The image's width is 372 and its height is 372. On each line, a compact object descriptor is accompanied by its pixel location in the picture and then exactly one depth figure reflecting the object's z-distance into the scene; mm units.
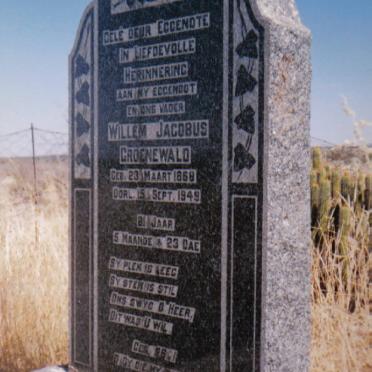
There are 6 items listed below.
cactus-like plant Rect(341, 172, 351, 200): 6375
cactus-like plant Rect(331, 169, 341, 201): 6259
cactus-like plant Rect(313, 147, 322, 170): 6672
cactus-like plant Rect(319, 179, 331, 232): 5624
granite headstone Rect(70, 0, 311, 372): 2455
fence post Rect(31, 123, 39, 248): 4867
